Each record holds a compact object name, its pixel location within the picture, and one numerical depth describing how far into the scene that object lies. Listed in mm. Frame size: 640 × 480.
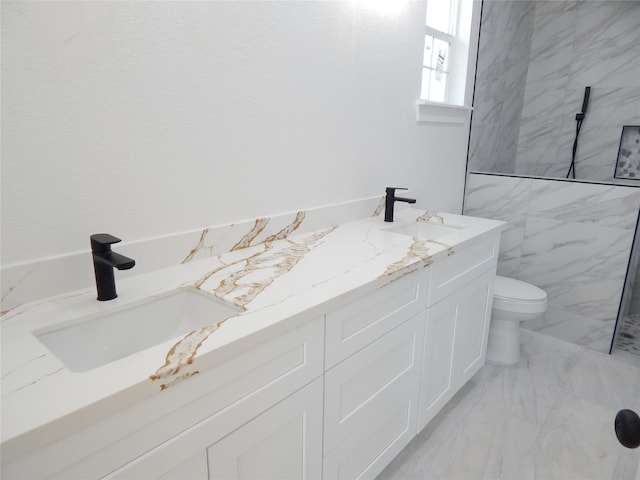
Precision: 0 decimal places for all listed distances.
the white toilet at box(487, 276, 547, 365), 2289
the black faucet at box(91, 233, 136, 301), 989
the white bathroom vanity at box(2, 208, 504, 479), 699
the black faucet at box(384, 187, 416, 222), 1979
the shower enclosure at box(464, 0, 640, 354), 2516
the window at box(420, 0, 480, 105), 2467
